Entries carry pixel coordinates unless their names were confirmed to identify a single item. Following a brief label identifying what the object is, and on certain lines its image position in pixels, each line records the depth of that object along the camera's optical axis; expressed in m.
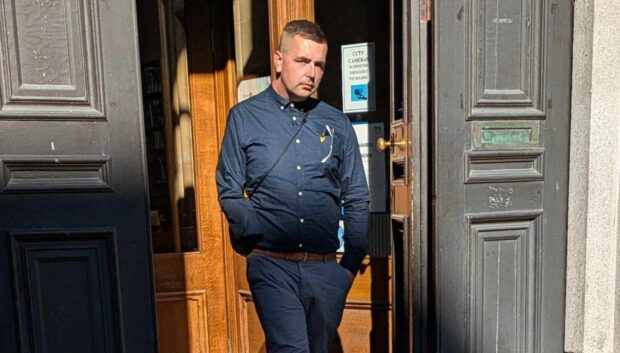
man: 2.02
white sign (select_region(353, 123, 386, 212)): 2.96
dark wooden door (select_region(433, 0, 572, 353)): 2.12
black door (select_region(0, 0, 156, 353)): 1.75
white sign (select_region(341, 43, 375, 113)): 2.93
